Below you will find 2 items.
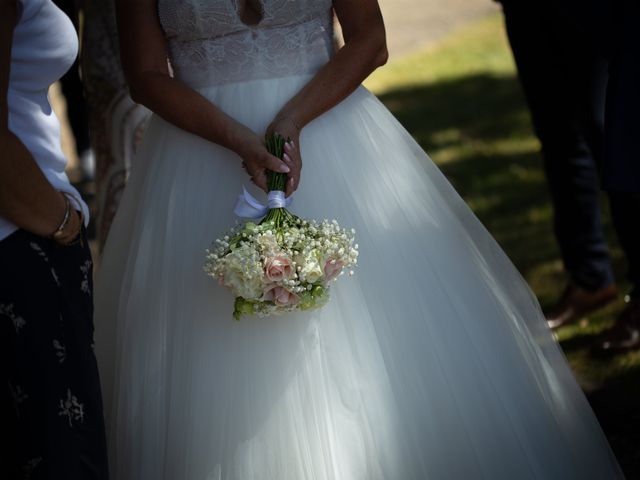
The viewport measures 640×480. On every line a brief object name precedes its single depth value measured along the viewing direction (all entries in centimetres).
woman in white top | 219
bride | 261
